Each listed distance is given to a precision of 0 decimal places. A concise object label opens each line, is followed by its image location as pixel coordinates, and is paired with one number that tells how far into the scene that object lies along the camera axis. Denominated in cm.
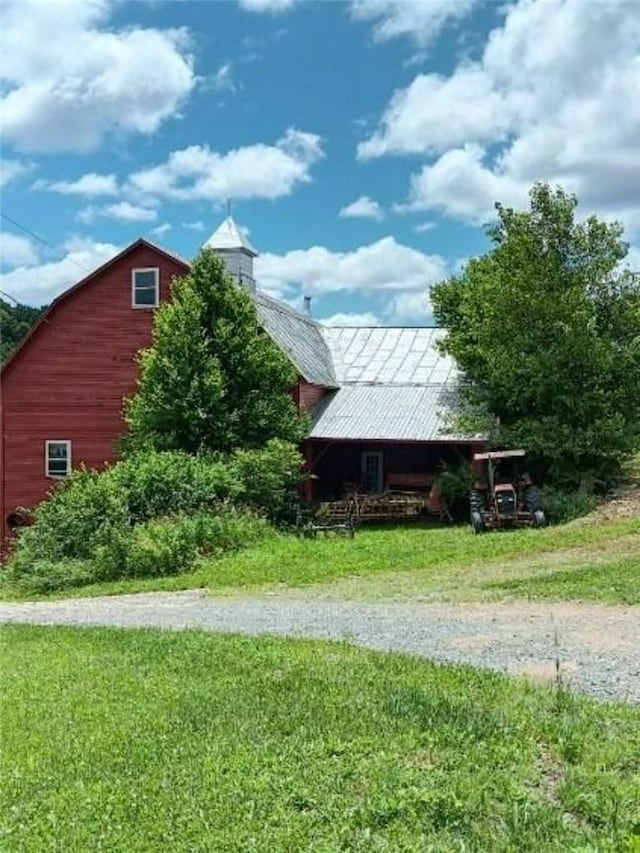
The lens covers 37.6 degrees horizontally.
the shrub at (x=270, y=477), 2216
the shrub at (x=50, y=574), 1739
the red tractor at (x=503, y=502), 2120
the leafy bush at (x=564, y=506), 2155
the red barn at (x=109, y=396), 2702
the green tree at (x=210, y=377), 2348
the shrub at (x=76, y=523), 1856
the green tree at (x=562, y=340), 2292
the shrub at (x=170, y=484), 1992
